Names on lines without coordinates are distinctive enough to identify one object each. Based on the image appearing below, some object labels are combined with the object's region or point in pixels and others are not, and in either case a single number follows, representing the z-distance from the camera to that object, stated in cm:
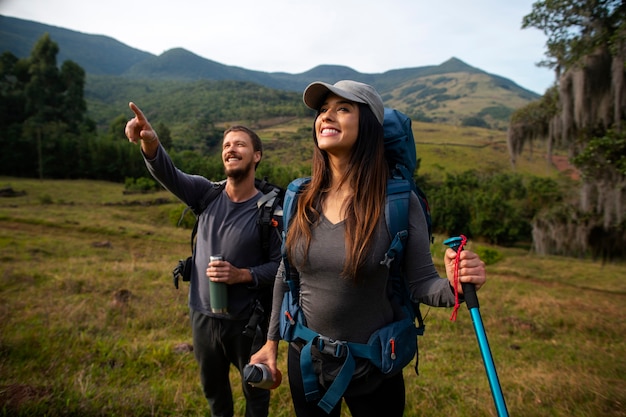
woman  169
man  275
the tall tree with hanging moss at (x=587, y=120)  703
